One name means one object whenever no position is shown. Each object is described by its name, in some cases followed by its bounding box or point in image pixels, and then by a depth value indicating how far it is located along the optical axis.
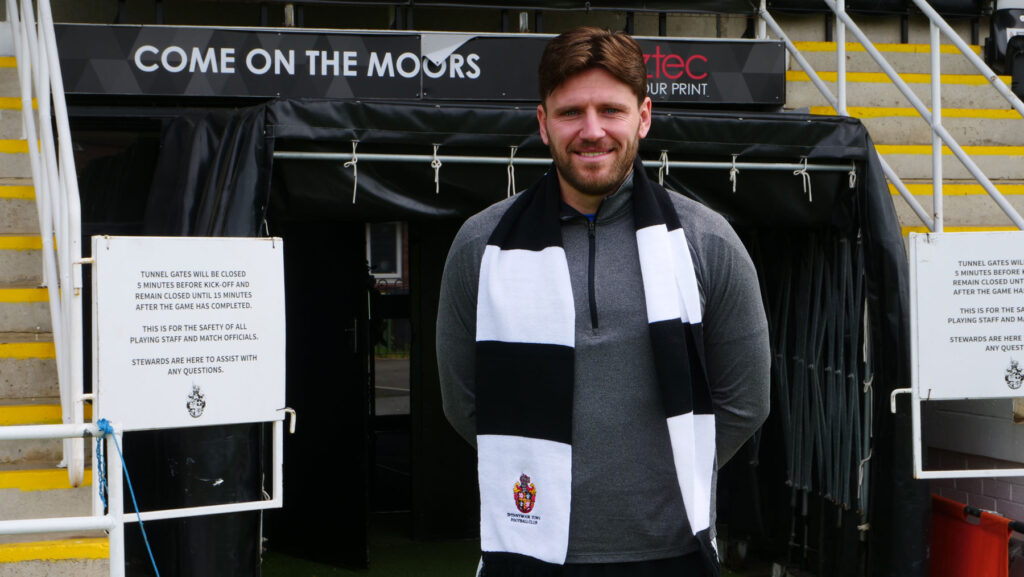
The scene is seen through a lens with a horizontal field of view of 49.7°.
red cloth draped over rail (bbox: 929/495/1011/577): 4.89
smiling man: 1.93
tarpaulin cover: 4.60
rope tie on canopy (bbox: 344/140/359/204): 4.74
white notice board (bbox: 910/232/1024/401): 4.75
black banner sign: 5.66
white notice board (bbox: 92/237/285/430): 4.06
